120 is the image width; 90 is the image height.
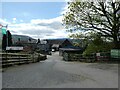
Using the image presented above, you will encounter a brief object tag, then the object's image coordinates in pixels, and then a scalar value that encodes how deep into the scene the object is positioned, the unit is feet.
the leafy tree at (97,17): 43.06
